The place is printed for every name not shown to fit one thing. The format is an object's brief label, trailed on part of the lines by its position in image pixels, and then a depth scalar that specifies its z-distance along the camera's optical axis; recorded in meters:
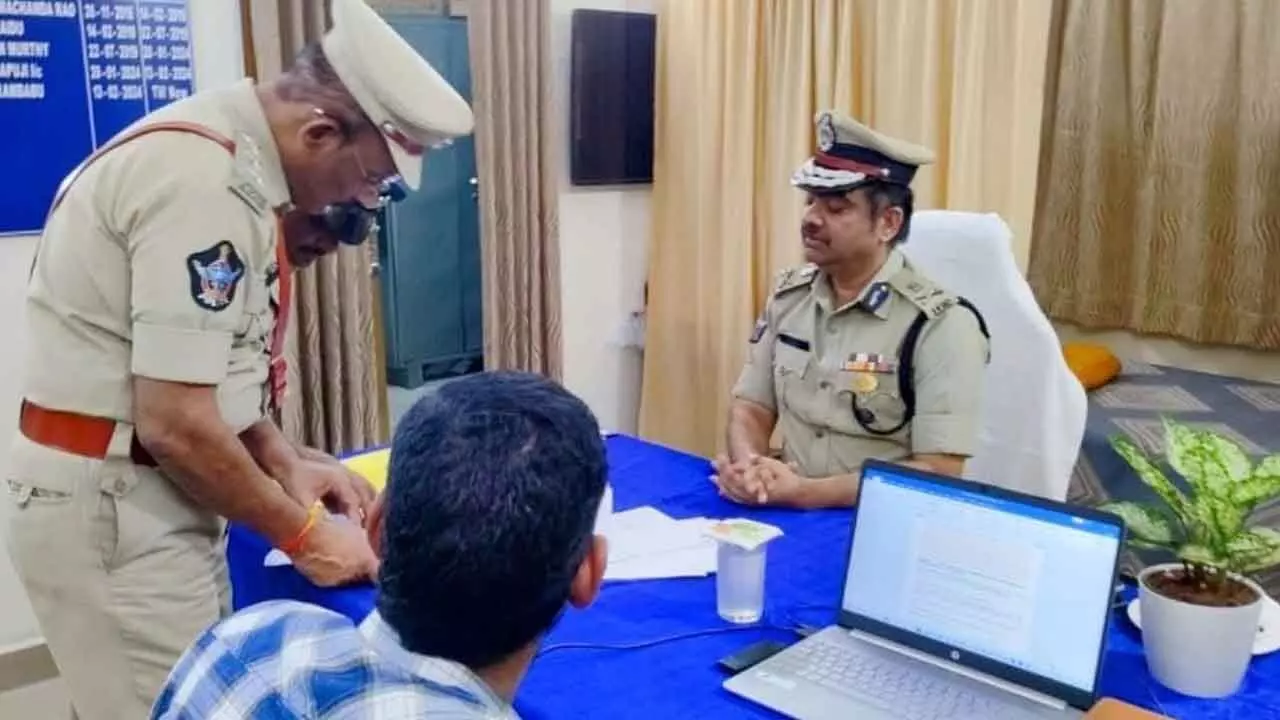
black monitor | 3.79
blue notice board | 2.64
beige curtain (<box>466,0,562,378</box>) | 3.49
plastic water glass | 1.49
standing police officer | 1.41
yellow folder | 2.00
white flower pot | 1.26
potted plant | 1.27
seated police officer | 2.12
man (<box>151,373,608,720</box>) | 0.80
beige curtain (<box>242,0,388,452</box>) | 3.07
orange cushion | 3.17
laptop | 1.26
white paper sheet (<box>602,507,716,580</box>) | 1.65
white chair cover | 2.39
